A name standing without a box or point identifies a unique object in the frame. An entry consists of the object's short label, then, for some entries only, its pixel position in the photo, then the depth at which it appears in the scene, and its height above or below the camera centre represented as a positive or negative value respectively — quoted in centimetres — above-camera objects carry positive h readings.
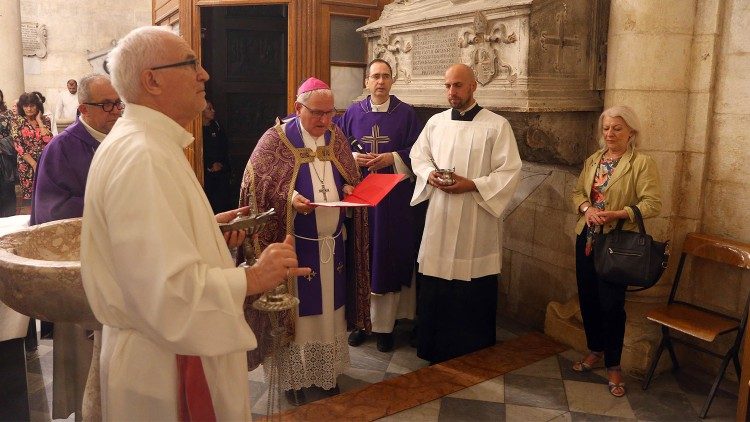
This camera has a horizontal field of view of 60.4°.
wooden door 745 +40
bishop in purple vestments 356 -64
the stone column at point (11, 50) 849 +67
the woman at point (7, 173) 600 -69
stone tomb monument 409 +33
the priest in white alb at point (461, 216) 404 -67
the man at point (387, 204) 455 -68
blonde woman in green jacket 365 -53
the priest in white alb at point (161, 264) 163 -42
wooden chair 351 -115
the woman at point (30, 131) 695 -32
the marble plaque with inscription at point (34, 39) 1092 +104
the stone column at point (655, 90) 394 +14
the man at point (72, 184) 314 -42
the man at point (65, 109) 1129 -13
